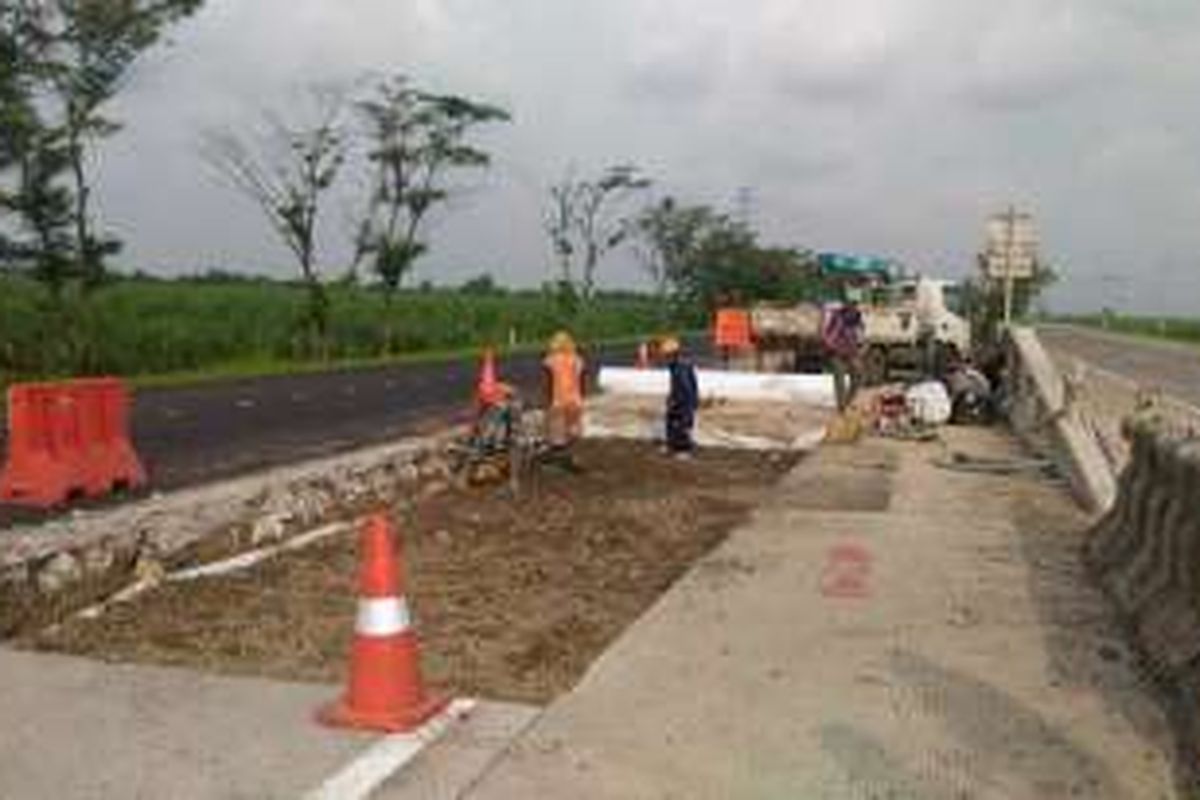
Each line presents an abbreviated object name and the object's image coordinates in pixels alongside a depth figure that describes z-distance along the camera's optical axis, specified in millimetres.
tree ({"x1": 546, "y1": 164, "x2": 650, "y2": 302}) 84562
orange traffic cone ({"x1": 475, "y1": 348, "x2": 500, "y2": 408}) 17625
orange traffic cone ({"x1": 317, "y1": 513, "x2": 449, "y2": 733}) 7594
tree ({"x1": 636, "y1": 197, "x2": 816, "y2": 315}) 95375
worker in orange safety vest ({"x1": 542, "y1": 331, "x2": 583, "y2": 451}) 19422
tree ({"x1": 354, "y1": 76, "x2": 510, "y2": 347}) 57031
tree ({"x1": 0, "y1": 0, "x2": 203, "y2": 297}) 35281
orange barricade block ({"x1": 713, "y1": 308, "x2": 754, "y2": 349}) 39000
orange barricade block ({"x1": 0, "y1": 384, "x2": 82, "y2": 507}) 14305
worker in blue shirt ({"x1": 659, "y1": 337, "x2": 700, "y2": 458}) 20312
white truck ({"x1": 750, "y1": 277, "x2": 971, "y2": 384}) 35812
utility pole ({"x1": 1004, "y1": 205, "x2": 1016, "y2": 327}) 31781
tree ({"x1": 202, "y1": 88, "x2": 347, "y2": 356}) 50625
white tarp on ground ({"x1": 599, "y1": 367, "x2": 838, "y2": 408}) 26266
